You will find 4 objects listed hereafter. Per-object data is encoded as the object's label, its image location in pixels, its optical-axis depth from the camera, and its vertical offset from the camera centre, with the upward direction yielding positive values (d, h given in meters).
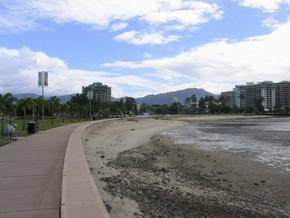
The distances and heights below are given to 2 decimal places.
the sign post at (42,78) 26.80 +2.71
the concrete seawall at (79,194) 4.32 -1.55
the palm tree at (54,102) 62.03 +1.19
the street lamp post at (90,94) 42.78 +1.96
